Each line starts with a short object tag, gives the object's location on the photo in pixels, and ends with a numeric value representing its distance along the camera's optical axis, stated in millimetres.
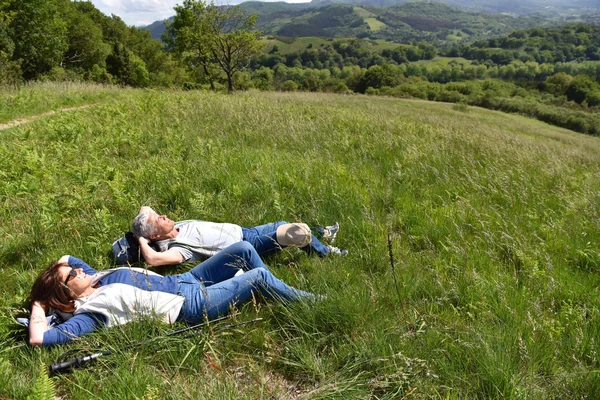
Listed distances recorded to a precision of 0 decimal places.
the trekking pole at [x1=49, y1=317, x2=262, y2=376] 2305
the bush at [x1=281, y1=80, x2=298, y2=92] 65712
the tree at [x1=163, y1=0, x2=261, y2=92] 25359
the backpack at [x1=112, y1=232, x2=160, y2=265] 3471
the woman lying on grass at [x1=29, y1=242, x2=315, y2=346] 2627
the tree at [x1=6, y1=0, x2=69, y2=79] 26250
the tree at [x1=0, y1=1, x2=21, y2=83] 21211
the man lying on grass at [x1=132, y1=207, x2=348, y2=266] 3551
